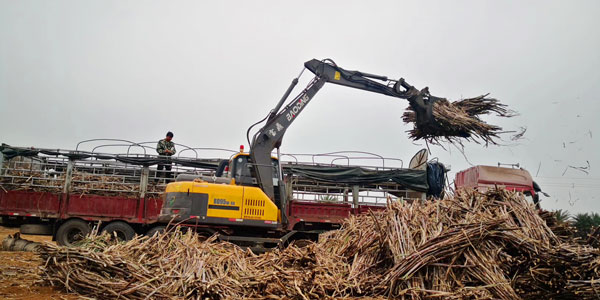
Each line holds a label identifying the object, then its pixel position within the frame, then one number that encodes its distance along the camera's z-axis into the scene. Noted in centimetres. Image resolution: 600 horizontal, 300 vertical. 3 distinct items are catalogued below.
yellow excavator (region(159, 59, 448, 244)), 978
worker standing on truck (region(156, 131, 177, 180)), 1242
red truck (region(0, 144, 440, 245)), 1138
